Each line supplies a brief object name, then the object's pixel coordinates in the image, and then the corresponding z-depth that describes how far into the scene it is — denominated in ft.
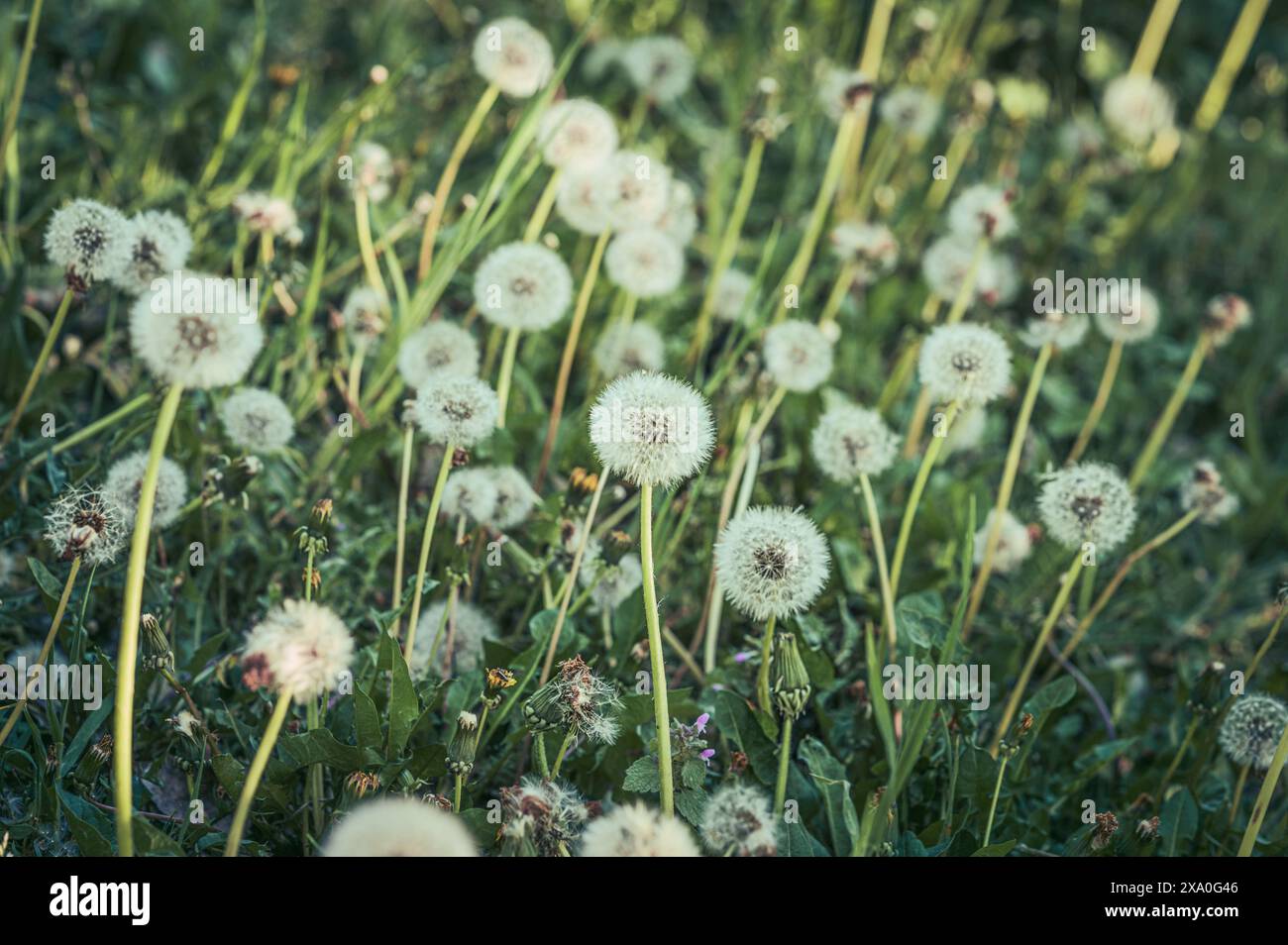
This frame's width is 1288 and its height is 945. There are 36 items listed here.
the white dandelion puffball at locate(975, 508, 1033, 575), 3.45
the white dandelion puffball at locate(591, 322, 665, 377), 3.56
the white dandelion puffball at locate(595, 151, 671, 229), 3.52
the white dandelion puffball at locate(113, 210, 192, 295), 3.17
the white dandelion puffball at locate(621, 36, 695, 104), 3.97
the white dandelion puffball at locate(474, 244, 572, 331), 3.37
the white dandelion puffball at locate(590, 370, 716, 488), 2.90
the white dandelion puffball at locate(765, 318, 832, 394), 3.41
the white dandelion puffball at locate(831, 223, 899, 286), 3.71
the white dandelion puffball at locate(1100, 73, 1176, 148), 4.41
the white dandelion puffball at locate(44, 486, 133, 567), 2.95
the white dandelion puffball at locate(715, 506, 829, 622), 2.98
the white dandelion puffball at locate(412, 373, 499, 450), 3.10
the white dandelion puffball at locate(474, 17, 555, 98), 3.66
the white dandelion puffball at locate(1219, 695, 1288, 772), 3.10
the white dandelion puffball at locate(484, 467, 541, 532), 3.26
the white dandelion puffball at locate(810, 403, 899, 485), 3.29
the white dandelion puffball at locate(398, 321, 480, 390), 3.37
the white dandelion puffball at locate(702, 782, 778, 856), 2.85
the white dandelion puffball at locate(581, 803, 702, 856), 2.78
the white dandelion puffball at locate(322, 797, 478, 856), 2.66
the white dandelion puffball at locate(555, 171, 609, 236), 3.56
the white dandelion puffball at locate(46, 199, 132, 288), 3.12
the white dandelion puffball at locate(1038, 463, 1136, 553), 3.19
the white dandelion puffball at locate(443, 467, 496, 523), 3.22
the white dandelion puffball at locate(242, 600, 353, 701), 2.73
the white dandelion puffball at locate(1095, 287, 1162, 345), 3.64
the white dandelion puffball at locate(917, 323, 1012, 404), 3.25
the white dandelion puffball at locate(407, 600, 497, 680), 3.22
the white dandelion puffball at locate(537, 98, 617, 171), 3.57
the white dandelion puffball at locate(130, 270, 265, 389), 2.76
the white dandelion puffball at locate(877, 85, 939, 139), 4.11
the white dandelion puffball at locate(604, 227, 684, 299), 3.52
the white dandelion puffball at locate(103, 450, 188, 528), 3.13
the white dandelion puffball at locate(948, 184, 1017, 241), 3.57
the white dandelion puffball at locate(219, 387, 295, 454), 3.26
